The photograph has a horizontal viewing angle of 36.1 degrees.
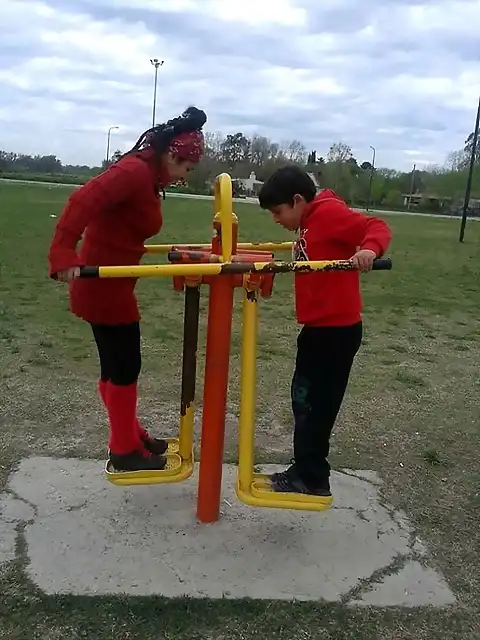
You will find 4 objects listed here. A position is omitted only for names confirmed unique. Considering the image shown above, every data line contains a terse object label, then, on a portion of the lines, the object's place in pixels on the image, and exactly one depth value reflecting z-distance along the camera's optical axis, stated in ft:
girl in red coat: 8.26
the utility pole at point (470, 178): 57.93
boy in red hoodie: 8.94
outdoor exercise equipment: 8.12
